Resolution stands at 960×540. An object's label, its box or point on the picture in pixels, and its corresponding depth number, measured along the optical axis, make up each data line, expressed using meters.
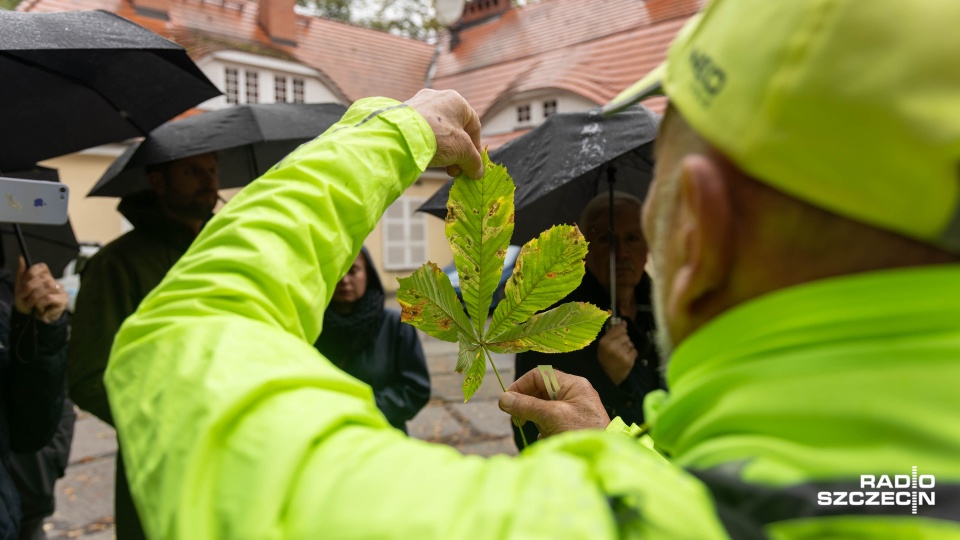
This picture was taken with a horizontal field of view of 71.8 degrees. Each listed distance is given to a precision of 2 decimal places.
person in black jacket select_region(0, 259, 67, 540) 2.08
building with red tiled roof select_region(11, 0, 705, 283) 5.13
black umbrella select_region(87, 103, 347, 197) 2.87
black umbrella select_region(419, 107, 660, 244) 2.15
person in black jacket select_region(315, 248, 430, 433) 2.93
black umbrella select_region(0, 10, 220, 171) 2.04
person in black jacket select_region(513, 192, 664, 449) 2.05
